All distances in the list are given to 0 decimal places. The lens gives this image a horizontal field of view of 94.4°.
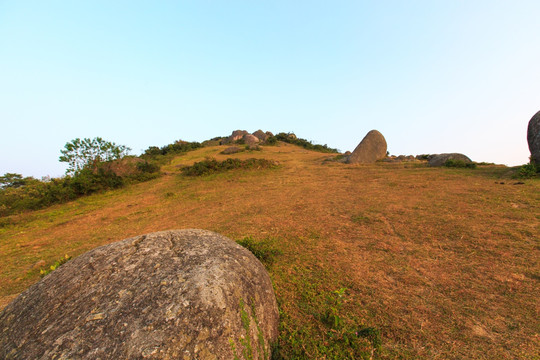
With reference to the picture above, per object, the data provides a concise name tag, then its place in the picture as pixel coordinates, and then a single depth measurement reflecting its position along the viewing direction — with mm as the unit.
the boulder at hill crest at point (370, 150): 18312
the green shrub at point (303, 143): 33219
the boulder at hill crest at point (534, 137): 10008
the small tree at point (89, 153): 14070
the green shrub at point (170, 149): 28734
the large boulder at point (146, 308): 1825
